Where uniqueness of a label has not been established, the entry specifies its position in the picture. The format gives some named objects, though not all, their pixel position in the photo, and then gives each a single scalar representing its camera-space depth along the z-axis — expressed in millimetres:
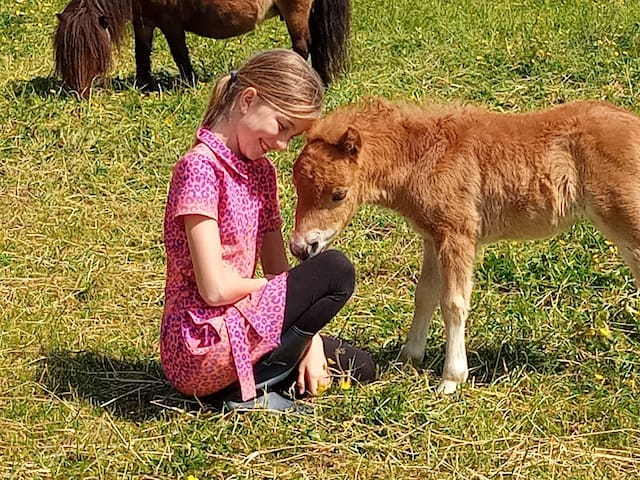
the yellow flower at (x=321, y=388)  3588
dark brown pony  7387
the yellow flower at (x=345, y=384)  3531
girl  3285
